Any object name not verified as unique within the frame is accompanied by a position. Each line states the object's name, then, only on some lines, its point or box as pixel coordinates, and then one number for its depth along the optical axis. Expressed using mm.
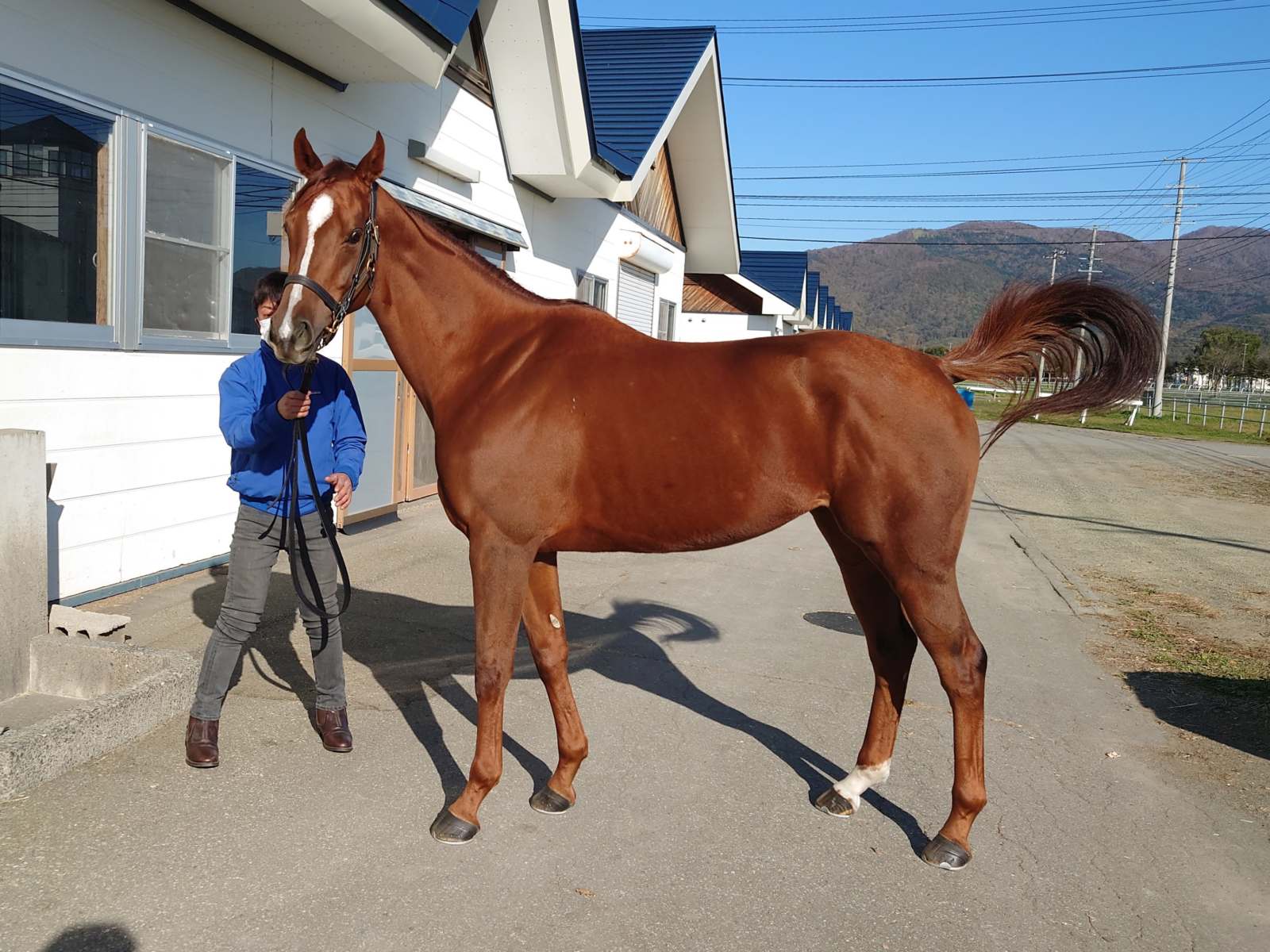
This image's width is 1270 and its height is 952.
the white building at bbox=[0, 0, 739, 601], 4887
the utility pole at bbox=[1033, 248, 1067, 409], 54969
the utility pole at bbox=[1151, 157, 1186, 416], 38997
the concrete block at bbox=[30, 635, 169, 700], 3881
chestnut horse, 3096
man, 3537
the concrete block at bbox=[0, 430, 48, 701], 3830
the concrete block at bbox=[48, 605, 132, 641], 4309
